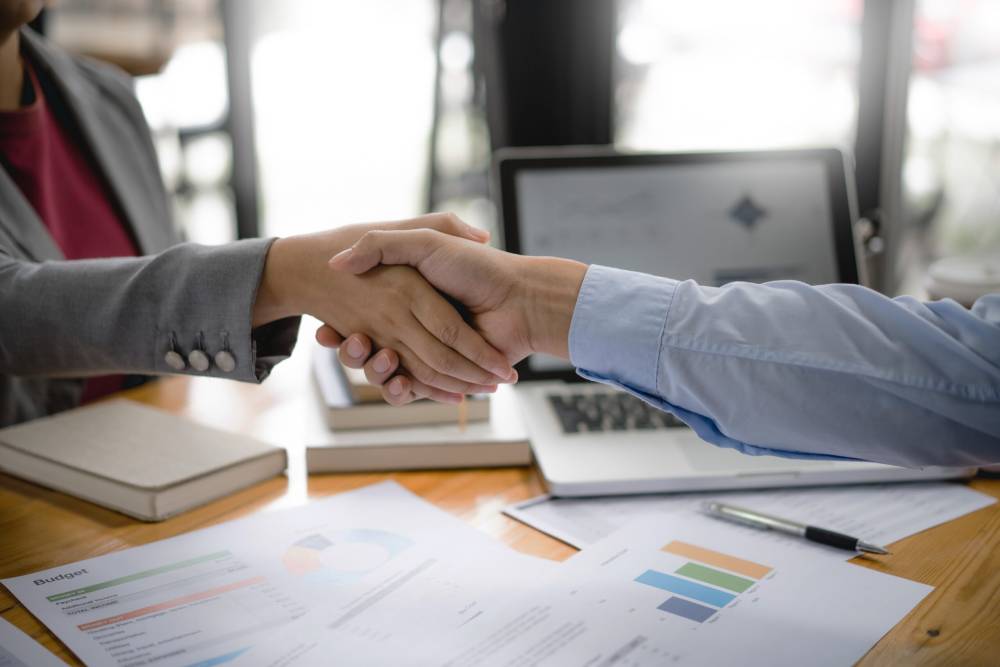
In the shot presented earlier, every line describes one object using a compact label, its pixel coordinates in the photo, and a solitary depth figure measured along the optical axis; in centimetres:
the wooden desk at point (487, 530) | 68
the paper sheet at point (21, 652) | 64
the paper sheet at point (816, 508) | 86
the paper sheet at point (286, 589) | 66
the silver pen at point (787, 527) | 80
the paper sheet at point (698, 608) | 65
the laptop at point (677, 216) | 127
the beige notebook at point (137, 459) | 89
